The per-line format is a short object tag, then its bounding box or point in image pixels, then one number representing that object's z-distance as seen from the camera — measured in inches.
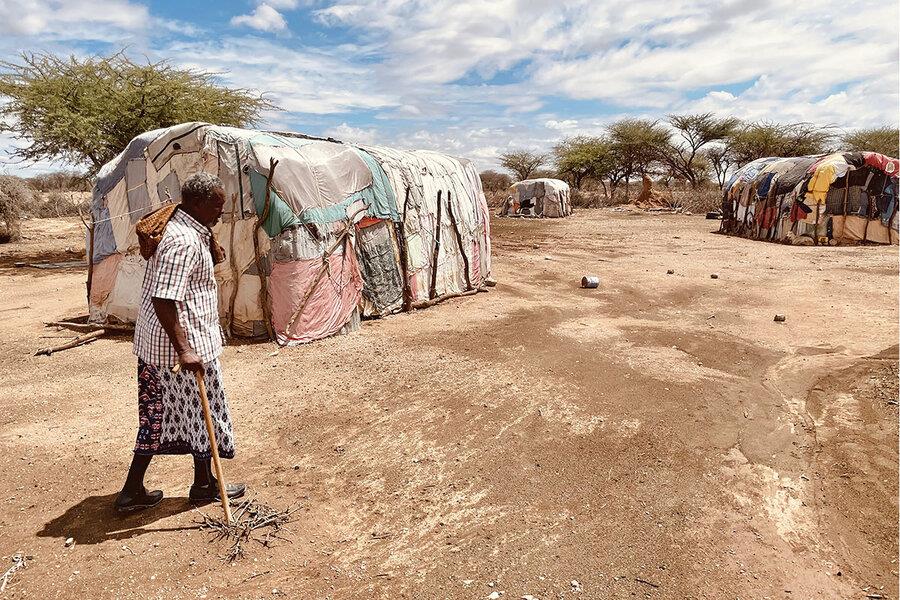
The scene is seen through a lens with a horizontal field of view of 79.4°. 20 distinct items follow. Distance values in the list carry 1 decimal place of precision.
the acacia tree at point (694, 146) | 1322.6
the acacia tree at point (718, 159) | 1395.2
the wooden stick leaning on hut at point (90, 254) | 291.7
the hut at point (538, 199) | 1079.6
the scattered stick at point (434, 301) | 336.8
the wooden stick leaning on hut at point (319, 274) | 260.7
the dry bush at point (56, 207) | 931.8
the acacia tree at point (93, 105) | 507.2
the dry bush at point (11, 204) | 628.7
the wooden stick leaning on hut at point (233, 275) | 257.3
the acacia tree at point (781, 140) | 1236.5
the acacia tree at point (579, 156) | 1492.4
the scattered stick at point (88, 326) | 278.8
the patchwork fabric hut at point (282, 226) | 252.7
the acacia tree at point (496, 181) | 1854.1
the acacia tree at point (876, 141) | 1222.3
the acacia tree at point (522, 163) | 1791.3
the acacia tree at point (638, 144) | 1381.6
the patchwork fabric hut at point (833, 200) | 581.9
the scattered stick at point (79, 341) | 251.0
